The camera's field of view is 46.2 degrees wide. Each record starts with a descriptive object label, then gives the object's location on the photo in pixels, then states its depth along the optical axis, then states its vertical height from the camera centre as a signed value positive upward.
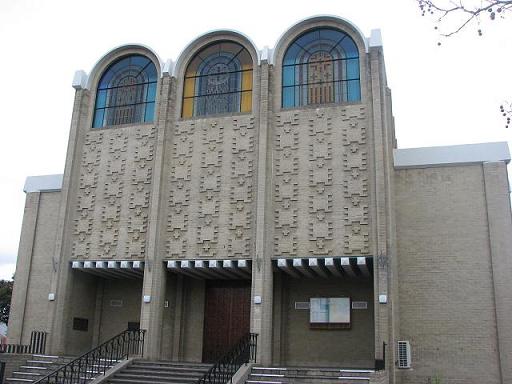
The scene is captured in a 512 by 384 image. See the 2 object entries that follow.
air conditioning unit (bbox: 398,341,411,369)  16.98 +0.01
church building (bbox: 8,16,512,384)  16.92 +3.78
